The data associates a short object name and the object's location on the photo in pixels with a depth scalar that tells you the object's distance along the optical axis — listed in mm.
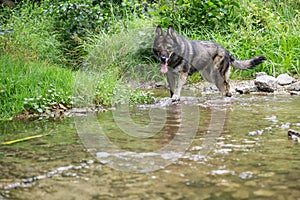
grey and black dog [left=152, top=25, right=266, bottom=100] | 7082
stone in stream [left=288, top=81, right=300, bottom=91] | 7549
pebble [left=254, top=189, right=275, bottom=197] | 2172
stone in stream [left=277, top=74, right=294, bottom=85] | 7988
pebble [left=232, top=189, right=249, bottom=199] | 2152
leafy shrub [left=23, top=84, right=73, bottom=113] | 4984
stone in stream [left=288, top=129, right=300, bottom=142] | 3354
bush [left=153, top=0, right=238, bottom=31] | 9797
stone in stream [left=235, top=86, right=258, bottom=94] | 7673
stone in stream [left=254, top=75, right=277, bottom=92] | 7520
